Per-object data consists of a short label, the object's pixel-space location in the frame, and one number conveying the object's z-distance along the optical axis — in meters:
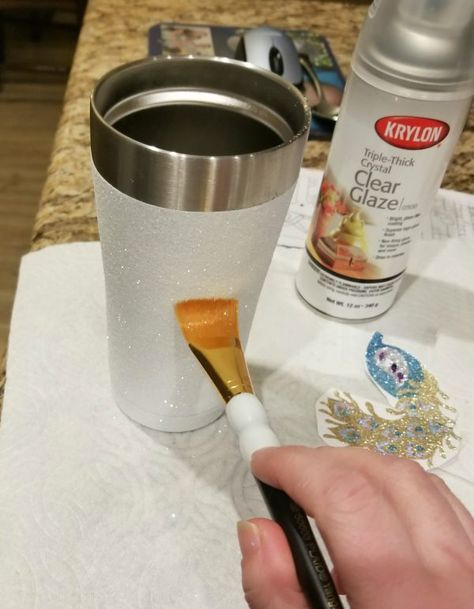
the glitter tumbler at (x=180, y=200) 0.25
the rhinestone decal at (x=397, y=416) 0.37
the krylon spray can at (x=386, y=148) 0.31
